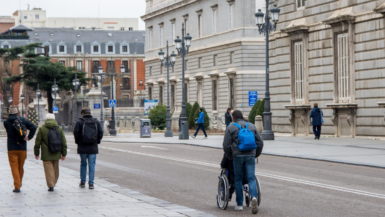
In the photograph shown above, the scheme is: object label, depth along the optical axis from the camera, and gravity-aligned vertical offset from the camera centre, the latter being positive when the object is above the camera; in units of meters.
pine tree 83.38 +4.25
